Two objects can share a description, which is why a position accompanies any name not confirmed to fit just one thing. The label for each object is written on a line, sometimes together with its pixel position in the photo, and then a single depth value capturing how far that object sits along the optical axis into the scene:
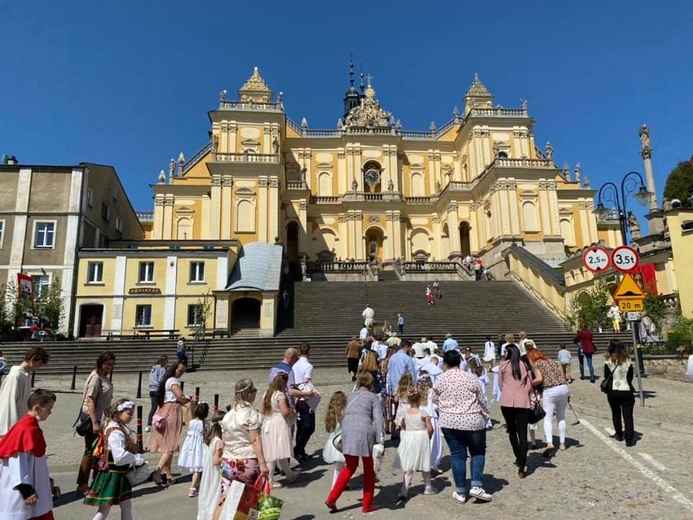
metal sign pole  10.99
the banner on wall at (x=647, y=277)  22.67
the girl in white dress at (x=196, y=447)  6.98
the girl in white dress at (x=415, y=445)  6.26
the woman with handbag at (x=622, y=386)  8.02
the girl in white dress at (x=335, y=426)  6.36
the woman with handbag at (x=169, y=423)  7.31
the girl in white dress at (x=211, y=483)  5.32
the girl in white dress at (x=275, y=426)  6.63
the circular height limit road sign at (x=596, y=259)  13.99
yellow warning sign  11.34
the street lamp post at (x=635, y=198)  15.99
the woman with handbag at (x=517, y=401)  6.87
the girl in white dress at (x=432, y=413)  6.67
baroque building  41.72
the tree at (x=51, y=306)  26.22
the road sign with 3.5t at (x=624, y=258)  11.59
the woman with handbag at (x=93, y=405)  6.64
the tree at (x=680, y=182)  45.78
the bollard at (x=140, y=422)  8.53
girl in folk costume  4.95
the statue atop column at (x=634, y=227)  27.59
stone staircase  21.40
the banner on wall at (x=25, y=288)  25.93
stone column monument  25.45
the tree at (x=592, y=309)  24.91
